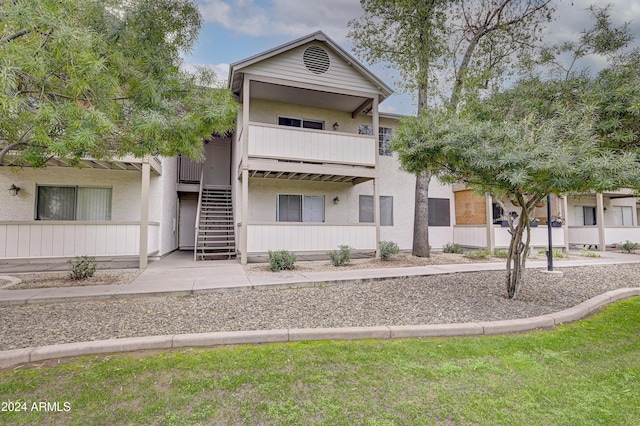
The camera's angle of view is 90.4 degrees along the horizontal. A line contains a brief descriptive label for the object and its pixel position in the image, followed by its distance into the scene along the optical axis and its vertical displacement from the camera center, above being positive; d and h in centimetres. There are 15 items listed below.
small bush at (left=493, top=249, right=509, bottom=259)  1202 -112
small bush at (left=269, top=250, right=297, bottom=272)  874 -100
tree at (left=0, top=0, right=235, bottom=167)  322 +191
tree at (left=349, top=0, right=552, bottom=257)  1170 +720
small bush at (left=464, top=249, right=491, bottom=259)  1163 -112
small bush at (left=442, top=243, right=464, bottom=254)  1325 -102
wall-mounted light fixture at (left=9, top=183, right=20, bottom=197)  949 +105
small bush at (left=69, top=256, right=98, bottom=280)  731 -104
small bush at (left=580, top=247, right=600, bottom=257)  1268 -119
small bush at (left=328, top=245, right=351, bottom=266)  964 -98
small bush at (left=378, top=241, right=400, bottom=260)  1068 -86
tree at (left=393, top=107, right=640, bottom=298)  439 +104
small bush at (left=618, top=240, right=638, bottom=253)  1452 -102
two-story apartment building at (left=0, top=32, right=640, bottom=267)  910 +126
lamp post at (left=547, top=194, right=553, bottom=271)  891 -91
